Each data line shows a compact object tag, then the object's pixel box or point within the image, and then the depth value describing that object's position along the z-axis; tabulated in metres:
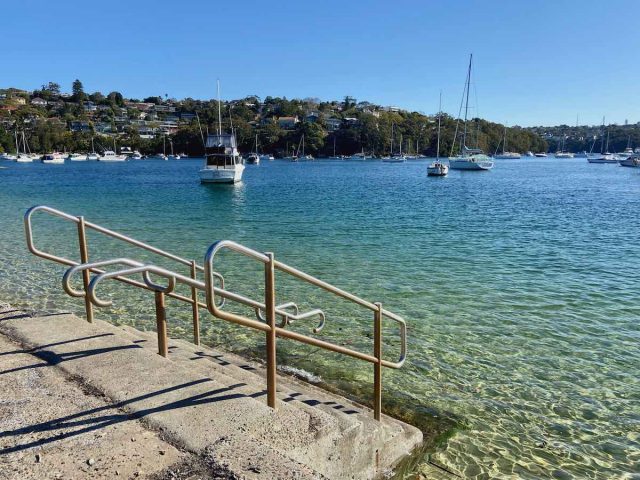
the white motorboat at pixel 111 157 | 145.95
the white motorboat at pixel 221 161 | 49.03
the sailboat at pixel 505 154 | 180.75
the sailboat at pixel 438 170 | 69.75
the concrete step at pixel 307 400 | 3.56
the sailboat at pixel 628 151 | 149.32
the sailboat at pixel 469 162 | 77.56
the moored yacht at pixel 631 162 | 105.28
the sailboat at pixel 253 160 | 120.56
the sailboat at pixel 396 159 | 152.90
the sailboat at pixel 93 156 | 151.50
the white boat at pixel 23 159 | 122.25
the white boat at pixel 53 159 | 124.69
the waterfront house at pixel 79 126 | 189.15
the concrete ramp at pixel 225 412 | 2.99
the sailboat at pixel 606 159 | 142.75
